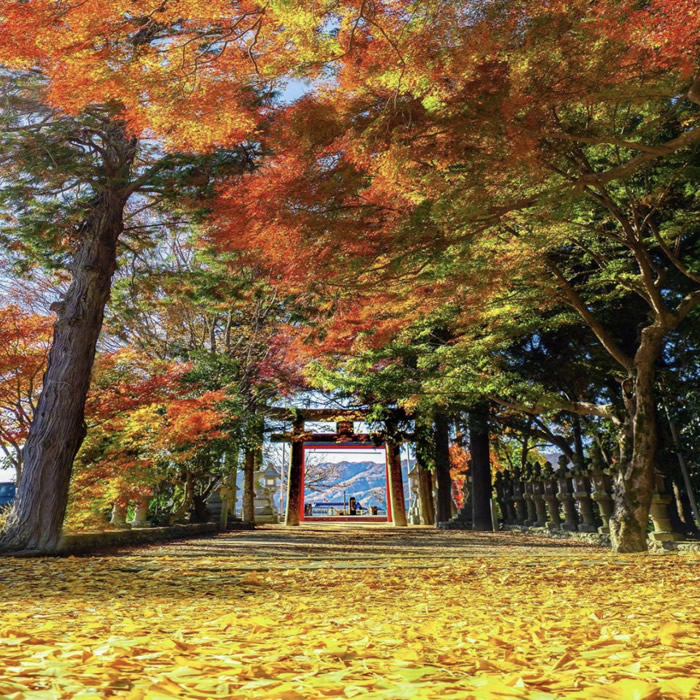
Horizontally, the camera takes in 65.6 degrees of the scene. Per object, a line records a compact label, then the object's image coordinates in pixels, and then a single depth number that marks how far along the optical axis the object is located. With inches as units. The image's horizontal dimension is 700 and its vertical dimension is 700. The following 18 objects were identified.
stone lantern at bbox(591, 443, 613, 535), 351.9
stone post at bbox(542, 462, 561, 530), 442.0
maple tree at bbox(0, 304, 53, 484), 319.6
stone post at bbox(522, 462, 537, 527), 495.8
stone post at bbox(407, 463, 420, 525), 773.9
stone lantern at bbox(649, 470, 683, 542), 287.3
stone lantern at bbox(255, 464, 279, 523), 795.0
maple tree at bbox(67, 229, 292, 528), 375.2
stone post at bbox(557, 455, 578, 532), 409.7
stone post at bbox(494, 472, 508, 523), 569.4
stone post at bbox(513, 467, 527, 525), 527.8
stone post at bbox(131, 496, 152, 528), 455.8
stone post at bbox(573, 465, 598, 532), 386.0
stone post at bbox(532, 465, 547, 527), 475.8
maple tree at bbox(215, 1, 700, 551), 172.7
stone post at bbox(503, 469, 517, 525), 552.5
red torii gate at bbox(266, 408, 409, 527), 636.1
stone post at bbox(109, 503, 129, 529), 453.1
